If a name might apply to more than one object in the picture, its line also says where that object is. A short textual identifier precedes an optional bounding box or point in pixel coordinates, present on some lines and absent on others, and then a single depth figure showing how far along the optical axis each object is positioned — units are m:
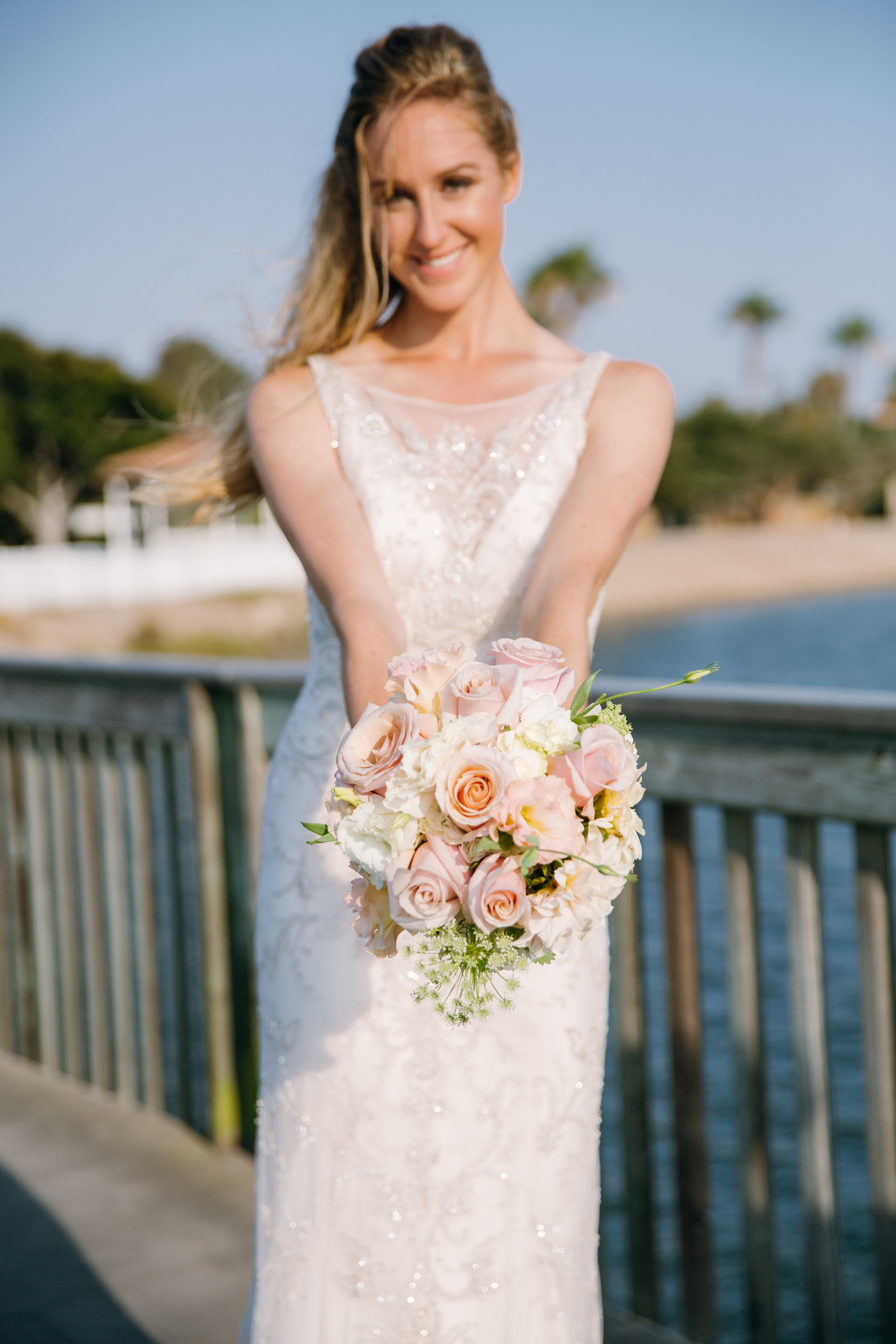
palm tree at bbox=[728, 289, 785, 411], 76.88
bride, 1.75
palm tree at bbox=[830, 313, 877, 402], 82.12
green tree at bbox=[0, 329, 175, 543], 40.59
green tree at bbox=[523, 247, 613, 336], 58.53
